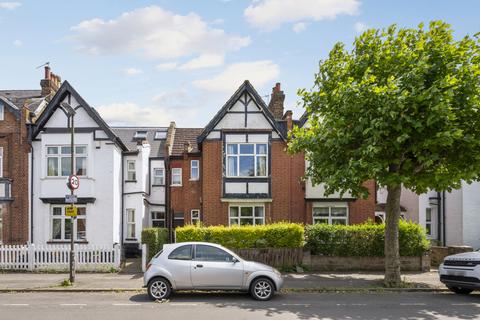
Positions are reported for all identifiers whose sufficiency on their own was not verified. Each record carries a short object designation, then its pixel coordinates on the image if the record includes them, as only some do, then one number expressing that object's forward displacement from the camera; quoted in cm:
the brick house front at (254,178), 2175
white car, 1246
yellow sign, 1499
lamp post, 1480
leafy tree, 1248
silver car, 1186
